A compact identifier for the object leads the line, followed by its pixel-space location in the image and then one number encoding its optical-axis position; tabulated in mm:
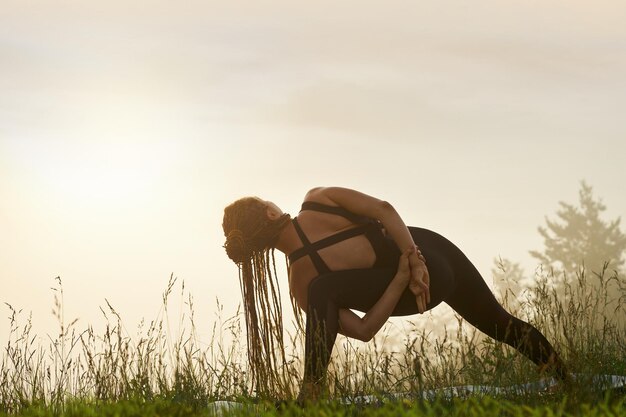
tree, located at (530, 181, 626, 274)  55969
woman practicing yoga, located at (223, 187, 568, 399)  6254
